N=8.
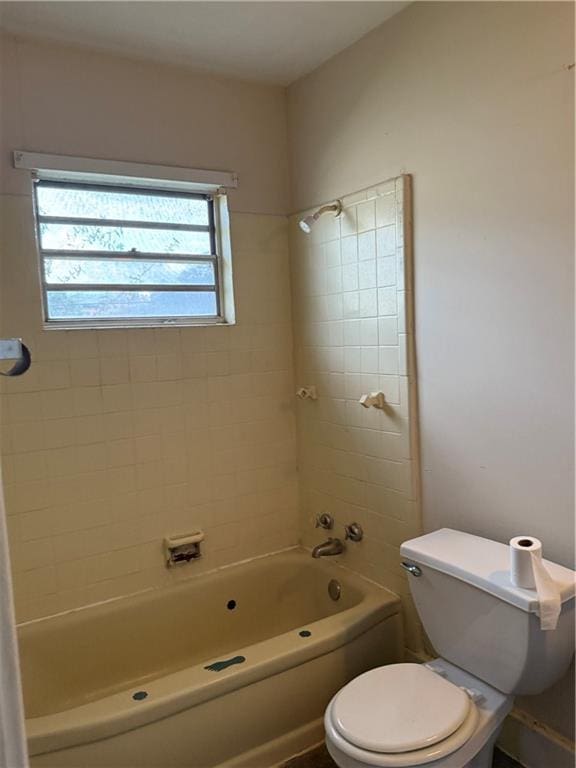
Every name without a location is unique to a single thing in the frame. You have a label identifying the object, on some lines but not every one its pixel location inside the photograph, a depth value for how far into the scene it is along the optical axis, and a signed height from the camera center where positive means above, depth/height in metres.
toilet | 1.43 -1.04
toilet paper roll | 1.40 -0.68
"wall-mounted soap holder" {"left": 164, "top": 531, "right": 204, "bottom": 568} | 2.37 -0.92
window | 2.19 +0.36
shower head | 2.27 +0.47
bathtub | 1.64 -1.18
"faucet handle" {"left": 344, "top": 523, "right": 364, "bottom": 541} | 2.33 -0.87
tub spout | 2.40 -0.96
